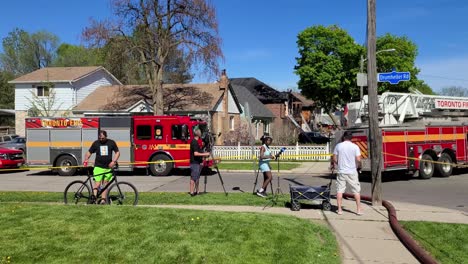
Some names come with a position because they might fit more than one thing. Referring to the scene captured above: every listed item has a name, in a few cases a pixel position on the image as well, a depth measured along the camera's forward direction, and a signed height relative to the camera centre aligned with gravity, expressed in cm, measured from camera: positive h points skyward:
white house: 3900 +450
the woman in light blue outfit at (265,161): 1188 -58
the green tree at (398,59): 4822 +832
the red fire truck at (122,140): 1977 +6
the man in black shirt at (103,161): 1075 -46
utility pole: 1080 +64
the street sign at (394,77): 1291 +173
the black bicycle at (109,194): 1068 -125
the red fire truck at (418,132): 1672 +20
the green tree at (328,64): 4769 +780
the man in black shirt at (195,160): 1203 -53
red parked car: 2223 -79
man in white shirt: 967 -61
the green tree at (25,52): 6506 +1276
